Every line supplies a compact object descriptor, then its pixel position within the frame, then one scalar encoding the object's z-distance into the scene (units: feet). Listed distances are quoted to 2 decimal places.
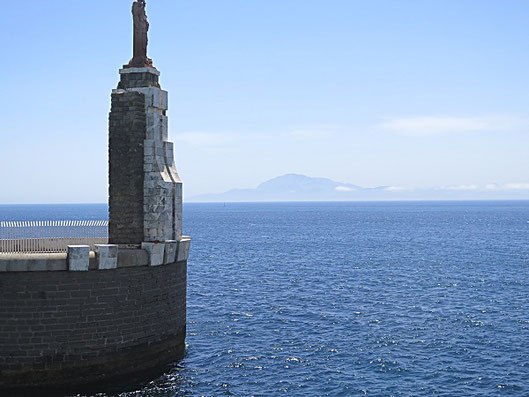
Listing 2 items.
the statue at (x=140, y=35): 91.91
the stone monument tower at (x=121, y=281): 75.31
